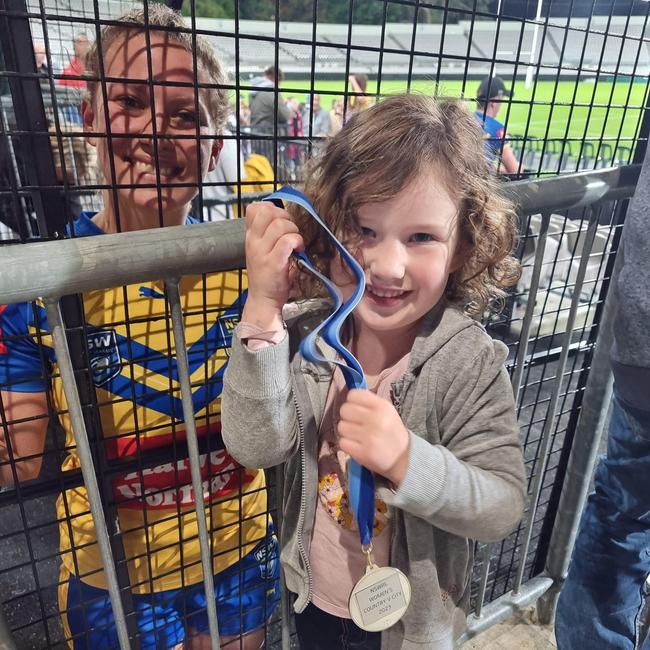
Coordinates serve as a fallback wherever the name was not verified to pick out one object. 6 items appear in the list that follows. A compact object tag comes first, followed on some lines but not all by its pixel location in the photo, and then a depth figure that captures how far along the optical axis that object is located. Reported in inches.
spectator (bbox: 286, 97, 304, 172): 169.7
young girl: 27.5
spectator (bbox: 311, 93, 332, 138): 302.7
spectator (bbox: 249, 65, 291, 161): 169.7
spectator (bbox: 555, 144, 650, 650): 36.3
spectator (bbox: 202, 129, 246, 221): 103.7
